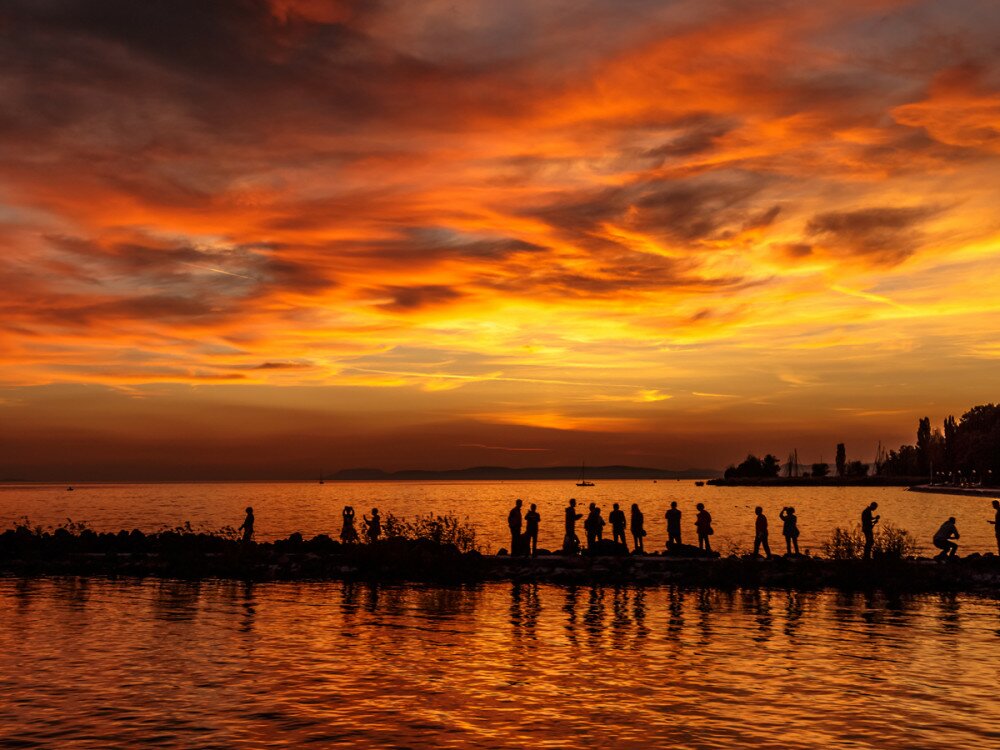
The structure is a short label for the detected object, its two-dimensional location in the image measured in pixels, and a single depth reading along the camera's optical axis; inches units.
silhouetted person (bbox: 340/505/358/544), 1658.5
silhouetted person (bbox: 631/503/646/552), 1585.0
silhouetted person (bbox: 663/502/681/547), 1558.8
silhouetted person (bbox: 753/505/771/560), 1473.3
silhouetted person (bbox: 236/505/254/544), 1721.8
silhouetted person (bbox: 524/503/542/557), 1542.8
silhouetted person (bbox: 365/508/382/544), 1610.5
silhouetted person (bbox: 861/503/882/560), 1405.0
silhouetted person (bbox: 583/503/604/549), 1555.1
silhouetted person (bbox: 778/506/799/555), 1504.7
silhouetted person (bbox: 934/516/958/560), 1439.5
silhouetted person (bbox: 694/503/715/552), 1536.7
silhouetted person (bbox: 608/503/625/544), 1553.9
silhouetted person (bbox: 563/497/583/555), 1573.6
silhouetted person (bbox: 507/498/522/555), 1571.1
